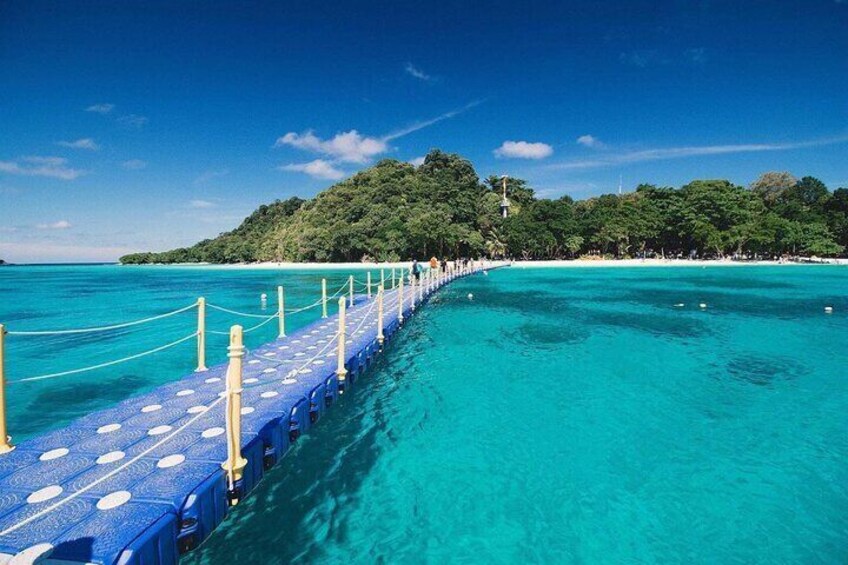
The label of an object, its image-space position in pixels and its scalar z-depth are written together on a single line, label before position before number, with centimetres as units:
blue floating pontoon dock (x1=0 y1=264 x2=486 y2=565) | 333
